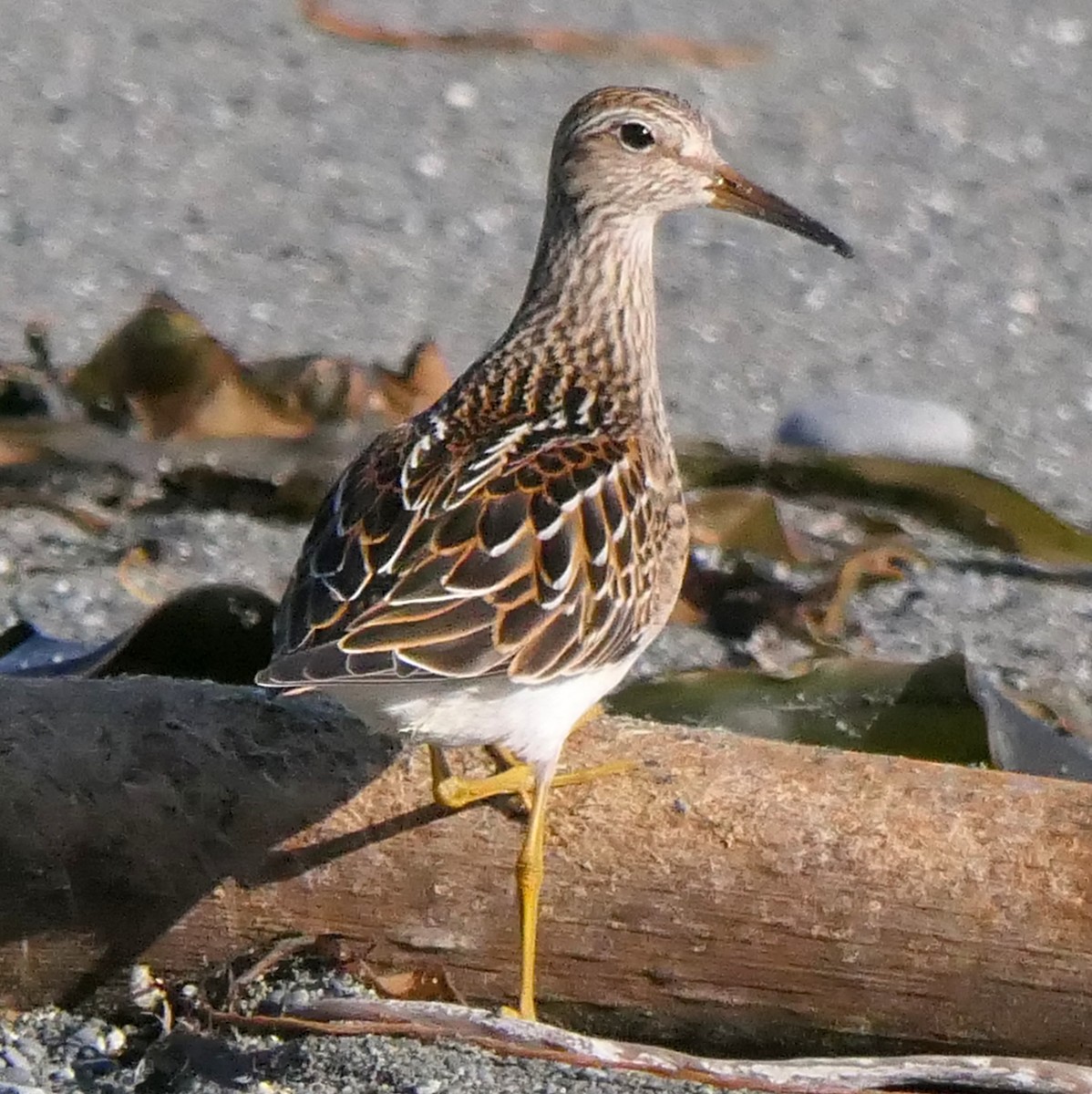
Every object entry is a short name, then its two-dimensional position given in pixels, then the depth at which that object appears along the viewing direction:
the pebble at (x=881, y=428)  12.15
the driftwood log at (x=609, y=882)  6.49
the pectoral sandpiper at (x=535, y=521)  6.73
